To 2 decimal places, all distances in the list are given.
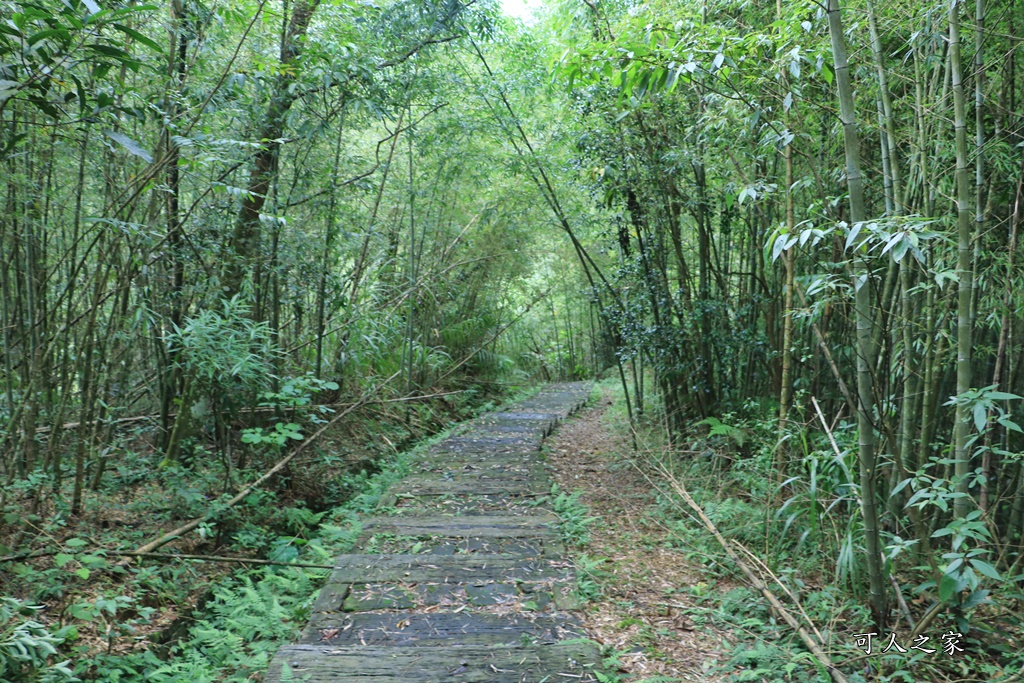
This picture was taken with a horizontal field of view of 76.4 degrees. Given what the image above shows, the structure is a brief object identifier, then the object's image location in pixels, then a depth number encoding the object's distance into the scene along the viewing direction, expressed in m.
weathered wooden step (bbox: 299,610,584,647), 2.46
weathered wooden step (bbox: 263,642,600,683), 2.17
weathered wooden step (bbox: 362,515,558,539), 3.57
